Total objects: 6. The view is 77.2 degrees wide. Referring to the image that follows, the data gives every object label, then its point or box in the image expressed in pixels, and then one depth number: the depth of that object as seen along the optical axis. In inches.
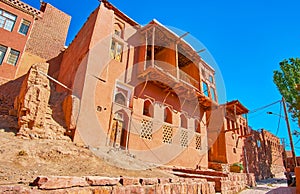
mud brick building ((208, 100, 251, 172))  668.1
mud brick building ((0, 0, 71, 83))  603.5
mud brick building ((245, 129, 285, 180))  837.2
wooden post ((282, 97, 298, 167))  497.6
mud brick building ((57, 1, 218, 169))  370.3
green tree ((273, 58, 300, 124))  693.3
